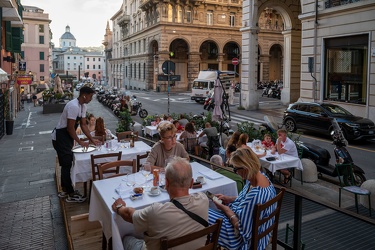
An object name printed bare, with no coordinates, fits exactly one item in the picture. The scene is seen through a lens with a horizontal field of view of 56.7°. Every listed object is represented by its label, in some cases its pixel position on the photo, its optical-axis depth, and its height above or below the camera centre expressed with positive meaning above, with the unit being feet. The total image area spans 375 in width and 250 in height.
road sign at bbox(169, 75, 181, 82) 49.92 +2.55
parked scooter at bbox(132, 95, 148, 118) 77.79 -3.65
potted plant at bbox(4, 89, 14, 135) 57.36 -3.77
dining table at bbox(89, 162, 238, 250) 12.61 -4.19
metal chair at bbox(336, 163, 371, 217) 24.49 -5.39
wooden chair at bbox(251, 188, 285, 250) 11.30 -4.21
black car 46.99 -3.49
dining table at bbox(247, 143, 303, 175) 25.30 -4.84
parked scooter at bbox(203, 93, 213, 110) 89.60 -1.79
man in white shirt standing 20.94 -2.48
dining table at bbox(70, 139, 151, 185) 21.84 -4.12
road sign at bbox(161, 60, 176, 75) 47.06 +3.89
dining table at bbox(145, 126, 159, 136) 43.99 -4.60
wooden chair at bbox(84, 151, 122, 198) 20.09 -3.86
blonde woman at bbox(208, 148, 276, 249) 11.71 -3.80
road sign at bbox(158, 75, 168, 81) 48.55 +2.34
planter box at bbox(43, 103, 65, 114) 89.20 -3.46
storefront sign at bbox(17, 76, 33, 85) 80.79 +3.21
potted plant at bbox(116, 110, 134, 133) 40.86 -3.31
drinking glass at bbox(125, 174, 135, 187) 15.34 -3.99
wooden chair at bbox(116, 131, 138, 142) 30.30 -3.71
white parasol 42.32 -0.60
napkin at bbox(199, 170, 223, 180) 16.57 -3.87
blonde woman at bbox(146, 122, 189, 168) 19.06 -3.01
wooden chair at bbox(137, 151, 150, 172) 21.53 -3.87
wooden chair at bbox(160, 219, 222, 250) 9.11 -3.94
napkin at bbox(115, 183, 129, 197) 14.51 -4.02
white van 107.55 +3.15
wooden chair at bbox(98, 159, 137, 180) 18.21 -3.82
